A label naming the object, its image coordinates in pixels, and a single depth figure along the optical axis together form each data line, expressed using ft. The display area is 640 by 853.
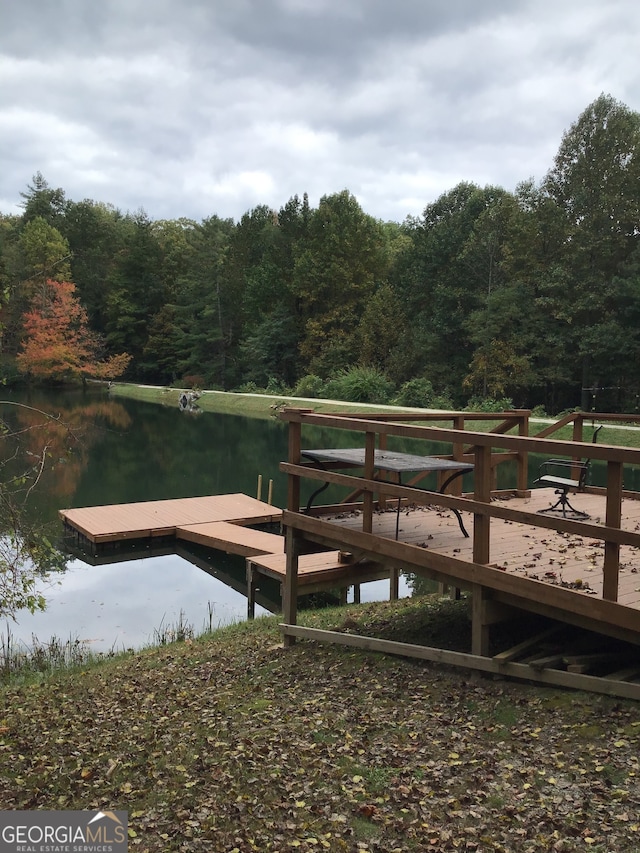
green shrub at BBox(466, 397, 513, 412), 99.22
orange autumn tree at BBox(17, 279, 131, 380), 147.23
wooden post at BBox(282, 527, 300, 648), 22.79
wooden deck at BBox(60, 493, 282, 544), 46.55
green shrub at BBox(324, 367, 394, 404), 117.80
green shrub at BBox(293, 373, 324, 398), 128.88
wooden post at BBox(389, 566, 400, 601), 32.42
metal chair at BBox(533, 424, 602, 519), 21.38
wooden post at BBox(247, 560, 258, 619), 35.59
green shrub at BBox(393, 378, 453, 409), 108.58
